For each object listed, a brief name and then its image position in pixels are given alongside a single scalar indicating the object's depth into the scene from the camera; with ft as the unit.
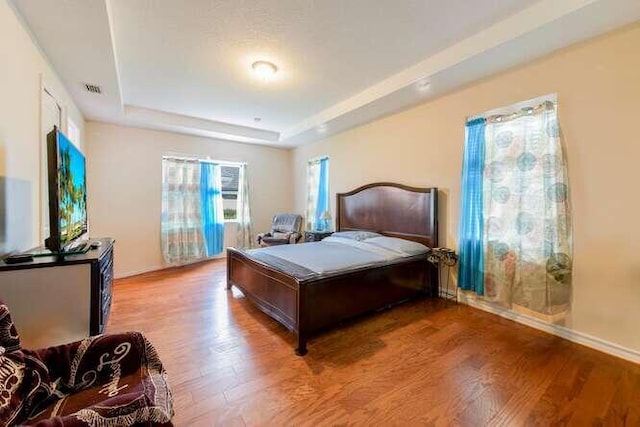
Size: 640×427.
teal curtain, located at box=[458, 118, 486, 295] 9.31
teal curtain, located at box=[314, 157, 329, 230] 16.74
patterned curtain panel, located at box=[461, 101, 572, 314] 7.60
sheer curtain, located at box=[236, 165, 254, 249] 18.21
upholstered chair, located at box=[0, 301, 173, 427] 2.82
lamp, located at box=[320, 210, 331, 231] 16.64
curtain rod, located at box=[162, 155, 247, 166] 15.43
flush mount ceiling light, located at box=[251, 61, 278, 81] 9.06
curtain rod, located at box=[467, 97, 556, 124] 7.80
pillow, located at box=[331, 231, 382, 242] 11.76
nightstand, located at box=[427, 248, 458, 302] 9.91
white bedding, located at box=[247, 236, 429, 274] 8.30
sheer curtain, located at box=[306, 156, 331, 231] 16.74
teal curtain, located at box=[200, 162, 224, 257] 16.47
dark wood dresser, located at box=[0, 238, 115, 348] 4.99
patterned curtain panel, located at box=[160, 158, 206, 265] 15.16
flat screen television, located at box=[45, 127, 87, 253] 5.51
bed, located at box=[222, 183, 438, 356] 7.38
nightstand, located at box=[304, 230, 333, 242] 15.07
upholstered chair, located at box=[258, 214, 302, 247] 16.33
